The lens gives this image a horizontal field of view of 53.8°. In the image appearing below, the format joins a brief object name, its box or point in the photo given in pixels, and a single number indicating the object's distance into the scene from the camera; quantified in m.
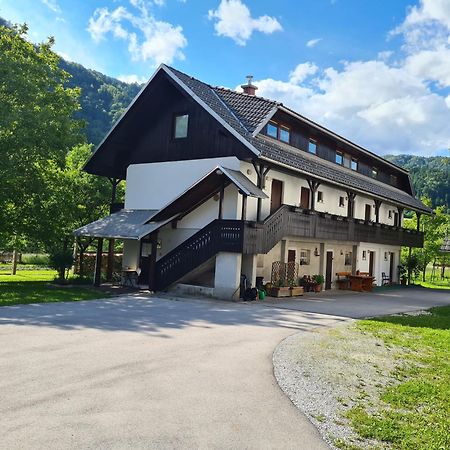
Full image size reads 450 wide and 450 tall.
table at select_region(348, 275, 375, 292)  26.23
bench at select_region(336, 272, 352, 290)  26.44
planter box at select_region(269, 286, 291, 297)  19.52
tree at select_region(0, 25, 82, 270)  18.52
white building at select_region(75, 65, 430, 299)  18.11
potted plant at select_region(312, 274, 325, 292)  23.24
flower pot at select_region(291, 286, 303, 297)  20.38
